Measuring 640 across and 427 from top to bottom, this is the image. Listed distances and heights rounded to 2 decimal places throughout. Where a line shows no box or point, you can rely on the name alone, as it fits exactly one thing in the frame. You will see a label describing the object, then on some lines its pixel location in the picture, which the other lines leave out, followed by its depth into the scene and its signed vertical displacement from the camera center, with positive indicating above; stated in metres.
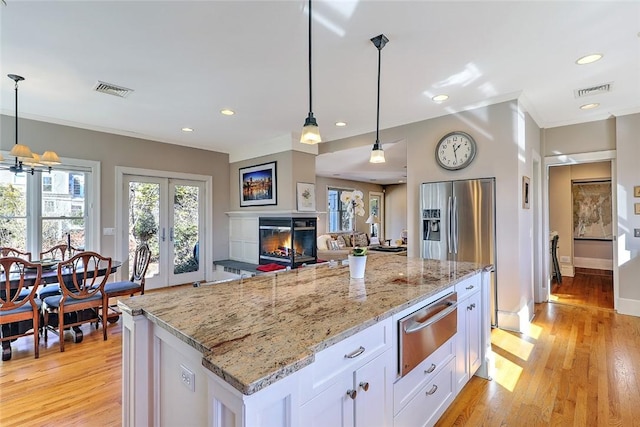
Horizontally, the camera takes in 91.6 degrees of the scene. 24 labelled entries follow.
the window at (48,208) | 4.00 +0.15
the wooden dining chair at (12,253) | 3.54 -0.42
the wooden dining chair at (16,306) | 2.68 -0.80
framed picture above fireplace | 5.46 +0.57
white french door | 5.12 -0.13
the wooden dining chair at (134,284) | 3.55 -0.80
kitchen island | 0.92 -0.44
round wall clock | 3.69 +0.78
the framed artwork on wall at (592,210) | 6.32 +0.06
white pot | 2.11 -0.35
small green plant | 2.11 -0.25
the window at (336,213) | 8.94 +0.07
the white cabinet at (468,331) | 2.09 -0.83
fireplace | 5.25 -0.44
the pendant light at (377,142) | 2.27 +0.61
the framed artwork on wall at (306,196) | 5.21 +0.33
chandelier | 2.99 +0.62
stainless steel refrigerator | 3.52 -0.08
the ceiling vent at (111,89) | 3.12 +1.34
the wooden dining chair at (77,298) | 3.00 -0.80
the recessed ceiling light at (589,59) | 2.56 +1.30
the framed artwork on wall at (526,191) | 3.51 +0.26
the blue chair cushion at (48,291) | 3.38 -0.81
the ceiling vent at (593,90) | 3.19 +1.30
